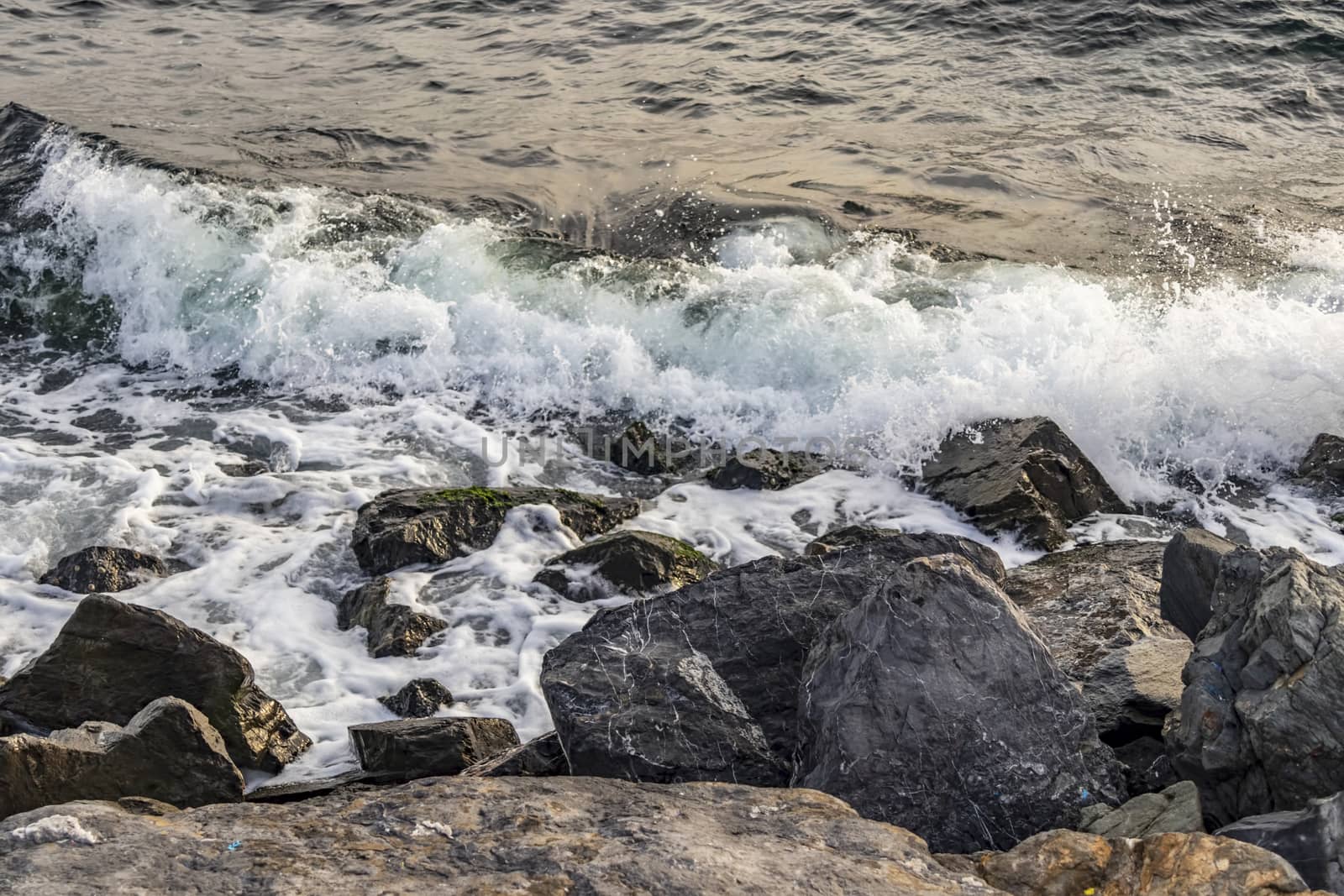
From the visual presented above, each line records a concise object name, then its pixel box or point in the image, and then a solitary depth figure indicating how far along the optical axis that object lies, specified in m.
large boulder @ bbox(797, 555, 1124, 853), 3.58
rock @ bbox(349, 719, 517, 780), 4.36
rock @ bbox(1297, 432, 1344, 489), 7.50
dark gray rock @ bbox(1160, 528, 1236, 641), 4.72
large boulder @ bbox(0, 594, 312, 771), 4.80
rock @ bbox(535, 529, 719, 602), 6.12
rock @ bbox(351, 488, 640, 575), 6.39
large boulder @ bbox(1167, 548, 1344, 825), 3.37
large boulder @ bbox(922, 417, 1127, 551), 6.87
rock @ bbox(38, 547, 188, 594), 6.17
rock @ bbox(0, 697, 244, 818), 3.83
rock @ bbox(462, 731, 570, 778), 4.09
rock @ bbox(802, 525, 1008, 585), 4.96
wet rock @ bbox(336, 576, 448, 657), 5.70
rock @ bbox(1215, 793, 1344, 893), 2.92
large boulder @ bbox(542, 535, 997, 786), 3.86
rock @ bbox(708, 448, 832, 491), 7.49
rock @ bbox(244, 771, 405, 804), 4.27
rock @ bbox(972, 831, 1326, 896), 2.77
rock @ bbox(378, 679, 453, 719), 5.23
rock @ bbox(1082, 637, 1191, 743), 4.17
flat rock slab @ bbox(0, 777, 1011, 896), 2.73
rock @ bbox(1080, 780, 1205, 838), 3.37
